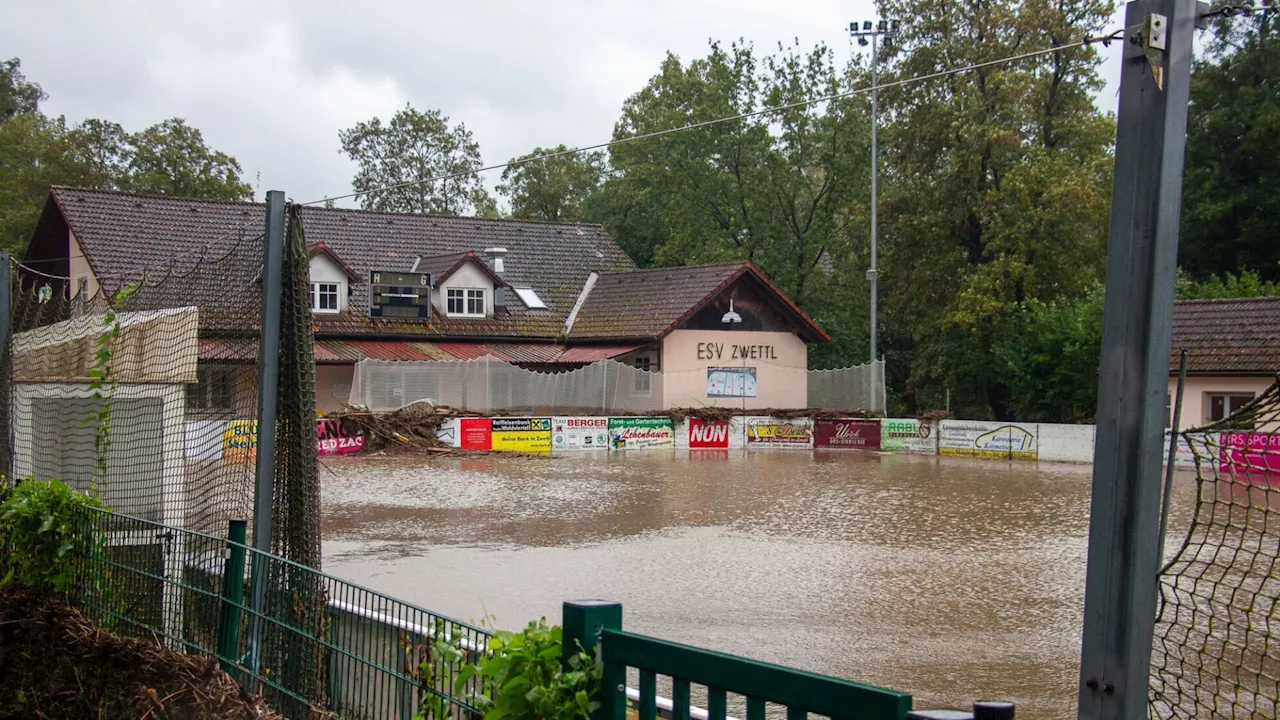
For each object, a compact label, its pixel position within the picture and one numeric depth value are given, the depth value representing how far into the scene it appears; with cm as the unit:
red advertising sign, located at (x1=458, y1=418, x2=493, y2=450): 3556
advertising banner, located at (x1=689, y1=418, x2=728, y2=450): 3859
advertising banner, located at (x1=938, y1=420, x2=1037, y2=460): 3475
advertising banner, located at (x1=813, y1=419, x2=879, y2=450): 3816
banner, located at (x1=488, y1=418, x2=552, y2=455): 3562
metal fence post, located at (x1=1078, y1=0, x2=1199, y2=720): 344
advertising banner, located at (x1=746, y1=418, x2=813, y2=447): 3916
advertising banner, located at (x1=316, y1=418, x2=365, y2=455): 3403
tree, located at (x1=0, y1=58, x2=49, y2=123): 8100
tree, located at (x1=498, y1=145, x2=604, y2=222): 8262
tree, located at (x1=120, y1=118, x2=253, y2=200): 5772
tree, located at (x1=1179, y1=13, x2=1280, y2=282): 4466
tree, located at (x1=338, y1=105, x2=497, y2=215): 7912
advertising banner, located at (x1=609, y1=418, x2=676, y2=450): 3725
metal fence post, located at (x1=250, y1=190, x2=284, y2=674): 775
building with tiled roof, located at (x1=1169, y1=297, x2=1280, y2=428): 3441
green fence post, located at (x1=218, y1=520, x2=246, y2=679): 591
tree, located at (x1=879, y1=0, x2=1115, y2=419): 4181
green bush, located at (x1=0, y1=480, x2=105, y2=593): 751
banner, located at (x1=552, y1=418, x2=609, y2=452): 3638
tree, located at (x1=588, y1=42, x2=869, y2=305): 5200
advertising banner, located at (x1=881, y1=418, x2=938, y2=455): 3709
